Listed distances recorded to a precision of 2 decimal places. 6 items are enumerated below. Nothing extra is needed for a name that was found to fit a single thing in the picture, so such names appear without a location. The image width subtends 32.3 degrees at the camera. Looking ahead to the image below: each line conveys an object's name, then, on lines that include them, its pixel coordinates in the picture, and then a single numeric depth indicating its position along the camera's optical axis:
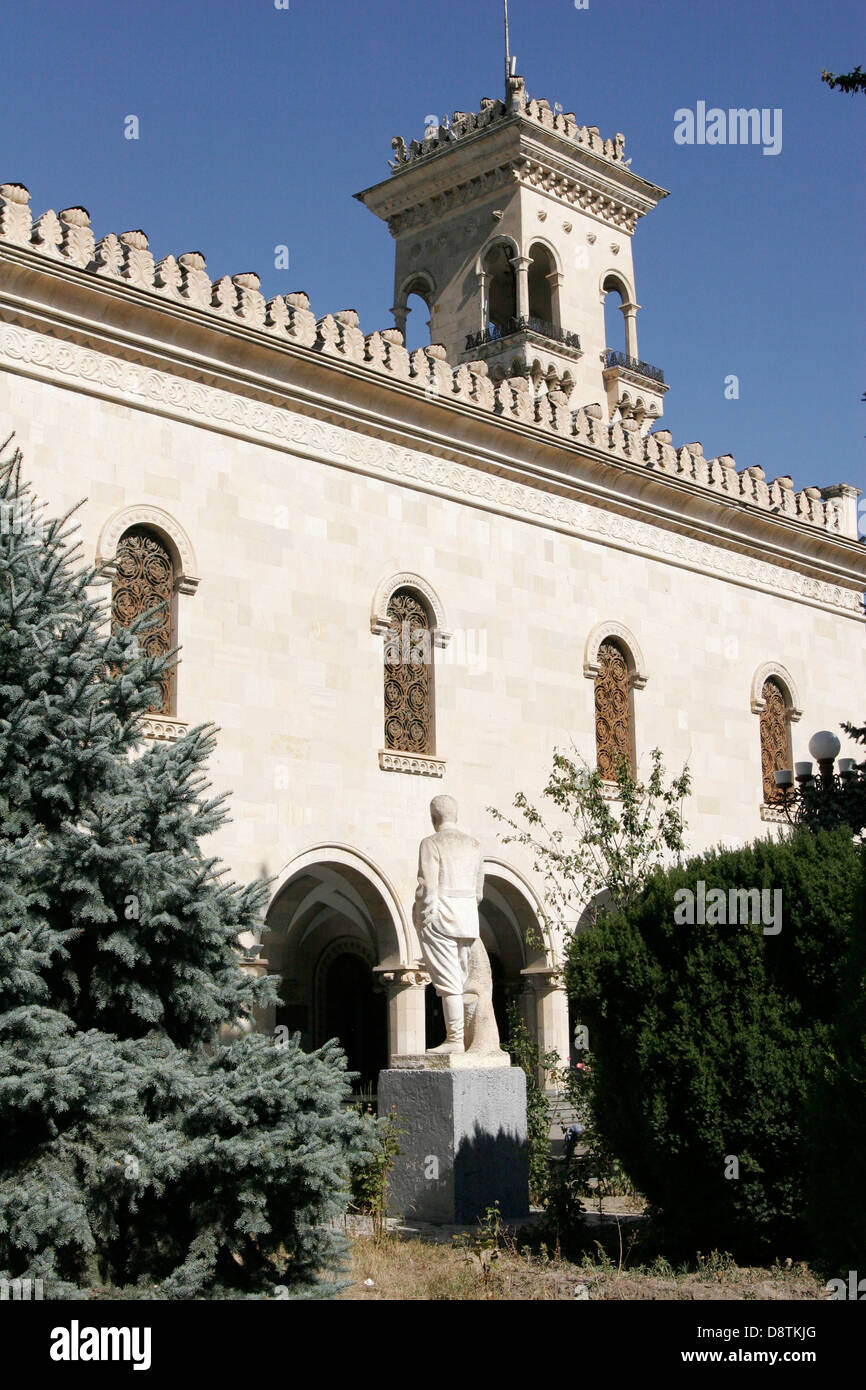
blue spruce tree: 7.46
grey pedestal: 11.30
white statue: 12.00
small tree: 16.55
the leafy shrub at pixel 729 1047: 9.51
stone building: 16.44
